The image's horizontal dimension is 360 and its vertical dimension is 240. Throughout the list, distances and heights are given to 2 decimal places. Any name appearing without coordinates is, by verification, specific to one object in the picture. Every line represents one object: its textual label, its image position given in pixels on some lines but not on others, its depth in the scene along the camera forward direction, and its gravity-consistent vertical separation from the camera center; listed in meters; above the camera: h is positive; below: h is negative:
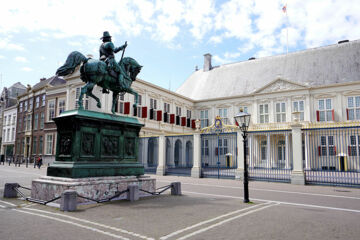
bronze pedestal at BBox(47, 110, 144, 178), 7.21 +0.10
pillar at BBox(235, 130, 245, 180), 15.20 -0.57
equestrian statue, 7.84 +2.49
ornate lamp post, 8.50 +1.02
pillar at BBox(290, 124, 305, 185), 13.27 -0.31
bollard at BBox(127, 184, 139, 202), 7.55 -1.21
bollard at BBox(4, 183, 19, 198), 7.90 -1.25
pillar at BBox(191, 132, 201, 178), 17.04 -0.41
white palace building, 25.64 +5.61
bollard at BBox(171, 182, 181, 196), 9.02 -1.32
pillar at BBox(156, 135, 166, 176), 18.94 -0.48
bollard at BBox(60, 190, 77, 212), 6.04 -1.20
